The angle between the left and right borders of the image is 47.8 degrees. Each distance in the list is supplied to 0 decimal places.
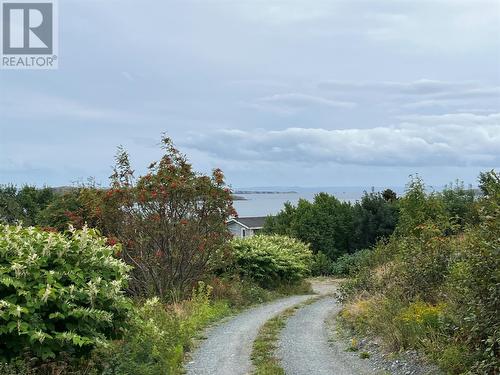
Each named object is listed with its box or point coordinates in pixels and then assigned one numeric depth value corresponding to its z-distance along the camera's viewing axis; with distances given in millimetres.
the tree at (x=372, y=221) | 29797
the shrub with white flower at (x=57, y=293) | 6008
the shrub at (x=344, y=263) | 27144
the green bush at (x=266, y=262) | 19203
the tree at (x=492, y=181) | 7053
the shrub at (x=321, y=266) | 28281
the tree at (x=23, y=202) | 25991
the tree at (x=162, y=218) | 14008
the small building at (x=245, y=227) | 41575
